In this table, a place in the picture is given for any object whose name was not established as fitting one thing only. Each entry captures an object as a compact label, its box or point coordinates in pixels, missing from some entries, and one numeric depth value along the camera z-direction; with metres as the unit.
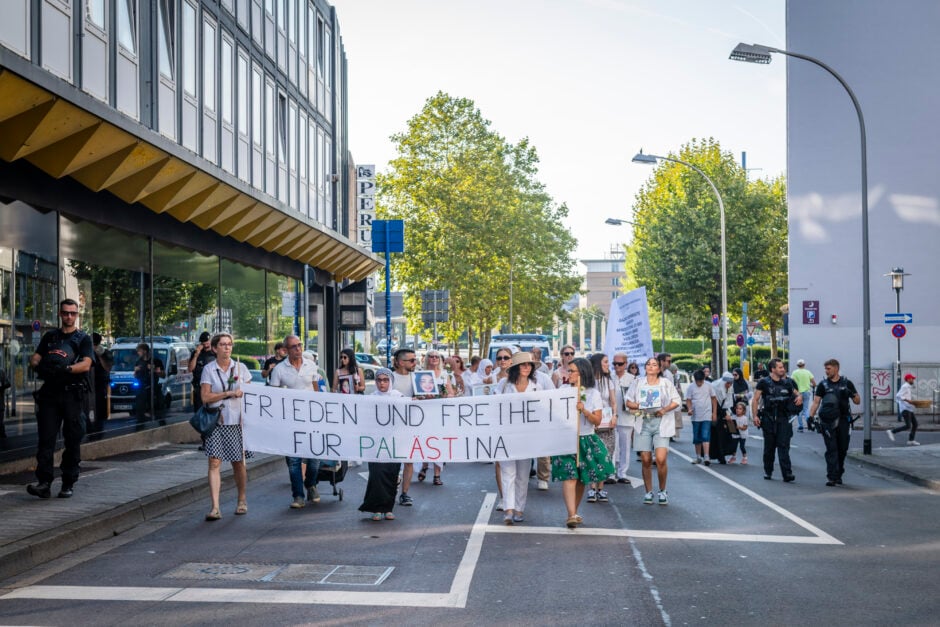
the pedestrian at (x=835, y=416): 14.88
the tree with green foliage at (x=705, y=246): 54.34
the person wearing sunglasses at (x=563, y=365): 15.14
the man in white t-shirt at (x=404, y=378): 12.26
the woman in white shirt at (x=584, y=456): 10.48
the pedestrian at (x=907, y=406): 22.75
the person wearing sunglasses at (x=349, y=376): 12.37
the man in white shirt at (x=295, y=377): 11.83
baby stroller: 12.38
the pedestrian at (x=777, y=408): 15.05
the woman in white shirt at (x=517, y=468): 10.79
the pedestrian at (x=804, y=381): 26.84
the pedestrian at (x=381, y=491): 10.84
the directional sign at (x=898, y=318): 25.14
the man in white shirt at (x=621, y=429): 14.41
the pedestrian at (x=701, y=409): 17.64
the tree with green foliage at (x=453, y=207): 58.09
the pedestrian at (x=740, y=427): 18.05
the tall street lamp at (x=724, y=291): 34.28
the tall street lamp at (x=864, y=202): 19.77
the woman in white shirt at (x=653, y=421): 12.35
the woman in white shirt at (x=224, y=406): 10.92
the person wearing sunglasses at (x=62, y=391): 11.02
